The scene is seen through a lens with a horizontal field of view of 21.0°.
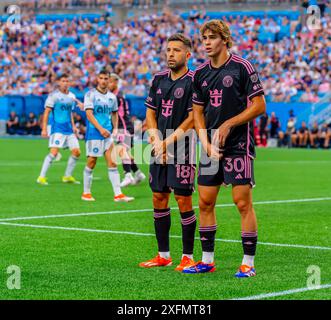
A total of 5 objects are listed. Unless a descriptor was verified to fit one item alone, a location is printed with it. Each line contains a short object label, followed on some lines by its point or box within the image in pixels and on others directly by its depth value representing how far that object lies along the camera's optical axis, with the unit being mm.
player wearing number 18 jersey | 9133
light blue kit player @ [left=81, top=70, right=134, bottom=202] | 16328
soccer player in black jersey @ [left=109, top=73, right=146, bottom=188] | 19828
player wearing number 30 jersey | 8461
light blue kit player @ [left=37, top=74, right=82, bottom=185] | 20047
